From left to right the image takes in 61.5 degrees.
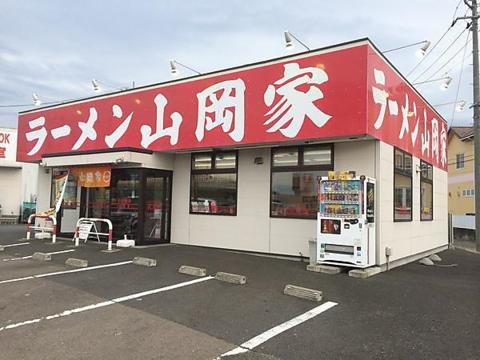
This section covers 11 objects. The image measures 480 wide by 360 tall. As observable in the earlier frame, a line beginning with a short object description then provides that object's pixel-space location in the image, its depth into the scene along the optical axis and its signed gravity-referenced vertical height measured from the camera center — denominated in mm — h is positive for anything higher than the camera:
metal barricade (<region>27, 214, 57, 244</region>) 11433 -964
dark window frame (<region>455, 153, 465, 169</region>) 32250 +3549
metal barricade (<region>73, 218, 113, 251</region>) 10284 -837
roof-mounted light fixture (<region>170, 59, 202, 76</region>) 11429 +3703
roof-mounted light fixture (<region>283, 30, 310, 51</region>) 8870 +3558
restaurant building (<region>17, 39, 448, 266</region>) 8305 +1242
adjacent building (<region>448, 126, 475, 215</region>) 31391 +2855
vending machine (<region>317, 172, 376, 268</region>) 7621 -344
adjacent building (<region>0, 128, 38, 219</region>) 21453 +849
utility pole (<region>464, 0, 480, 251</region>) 14750 +3499
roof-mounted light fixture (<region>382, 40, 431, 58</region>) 9607 +3782
